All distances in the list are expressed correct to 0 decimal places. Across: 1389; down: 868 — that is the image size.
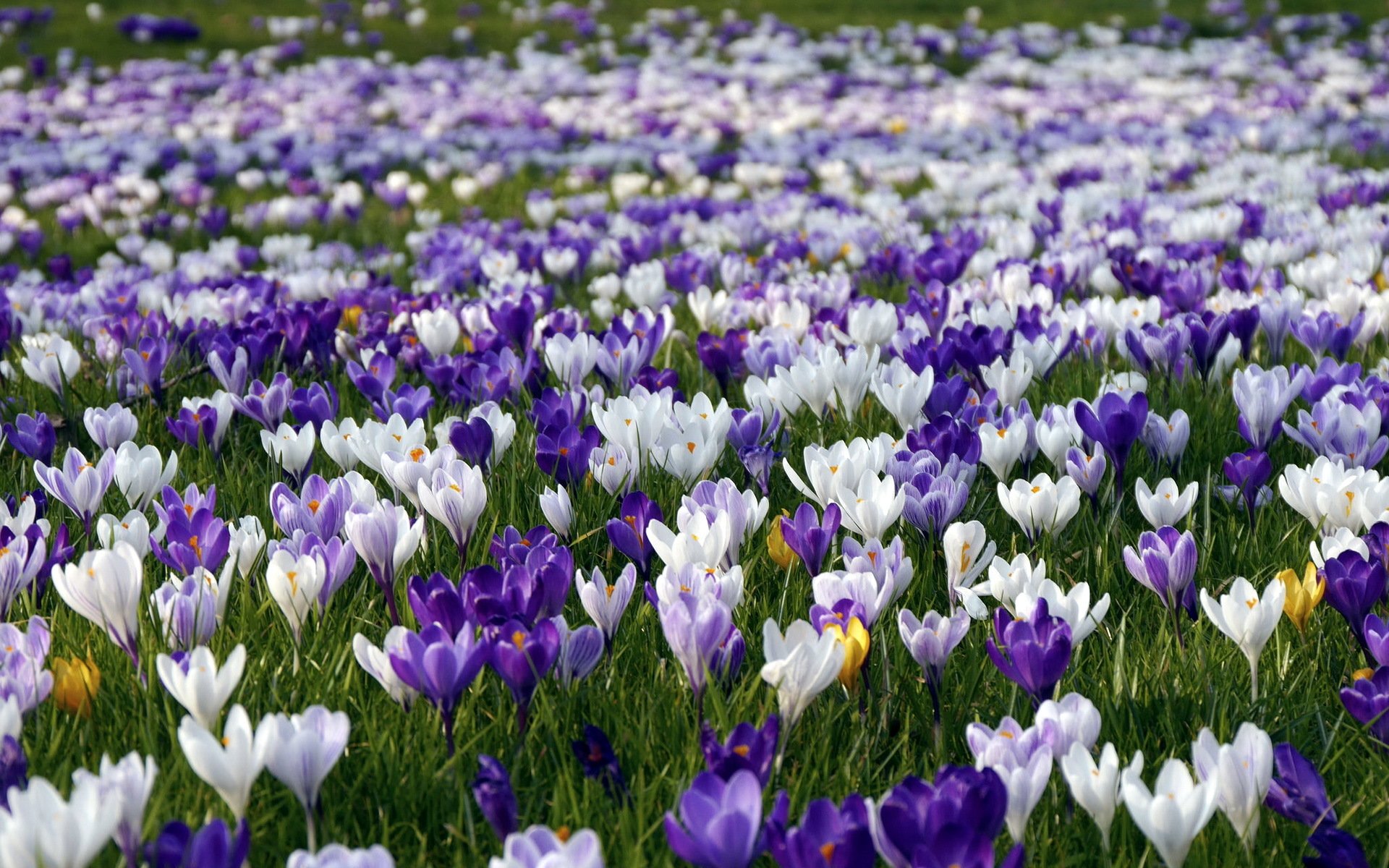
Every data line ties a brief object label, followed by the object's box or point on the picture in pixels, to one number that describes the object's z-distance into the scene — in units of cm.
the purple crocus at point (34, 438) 355
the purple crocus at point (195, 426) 382
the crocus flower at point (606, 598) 238
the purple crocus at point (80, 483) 301
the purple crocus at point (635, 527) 272
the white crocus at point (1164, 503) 286
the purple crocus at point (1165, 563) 252
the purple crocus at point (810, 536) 270
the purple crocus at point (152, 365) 426
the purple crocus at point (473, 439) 334
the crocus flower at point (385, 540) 255
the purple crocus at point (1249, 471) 312
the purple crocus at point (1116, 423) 325
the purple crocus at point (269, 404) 385
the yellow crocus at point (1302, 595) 246
